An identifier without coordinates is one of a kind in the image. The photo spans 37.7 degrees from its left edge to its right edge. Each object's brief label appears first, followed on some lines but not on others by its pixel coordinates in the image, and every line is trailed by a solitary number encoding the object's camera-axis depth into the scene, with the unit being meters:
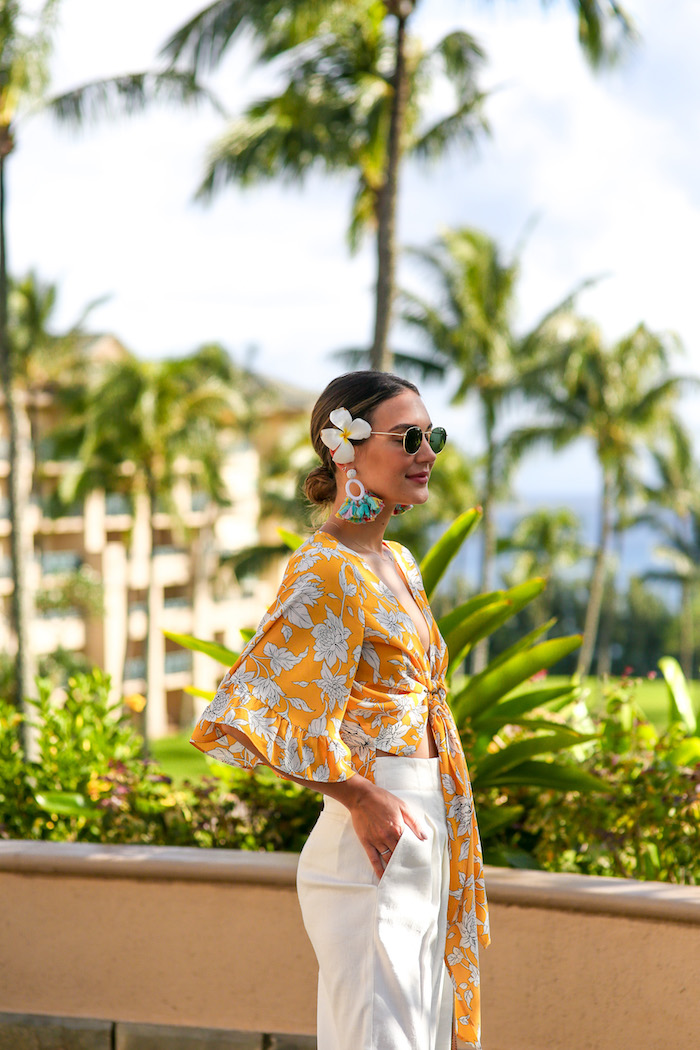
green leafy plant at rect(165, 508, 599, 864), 2.81
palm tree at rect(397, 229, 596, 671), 26.80
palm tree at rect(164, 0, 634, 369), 13.59
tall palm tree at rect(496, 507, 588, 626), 39.81
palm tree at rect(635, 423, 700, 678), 37.16
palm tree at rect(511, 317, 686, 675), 30.03
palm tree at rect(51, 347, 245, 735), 28.38
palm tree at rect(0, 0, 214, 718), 14.59
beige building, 36.66
